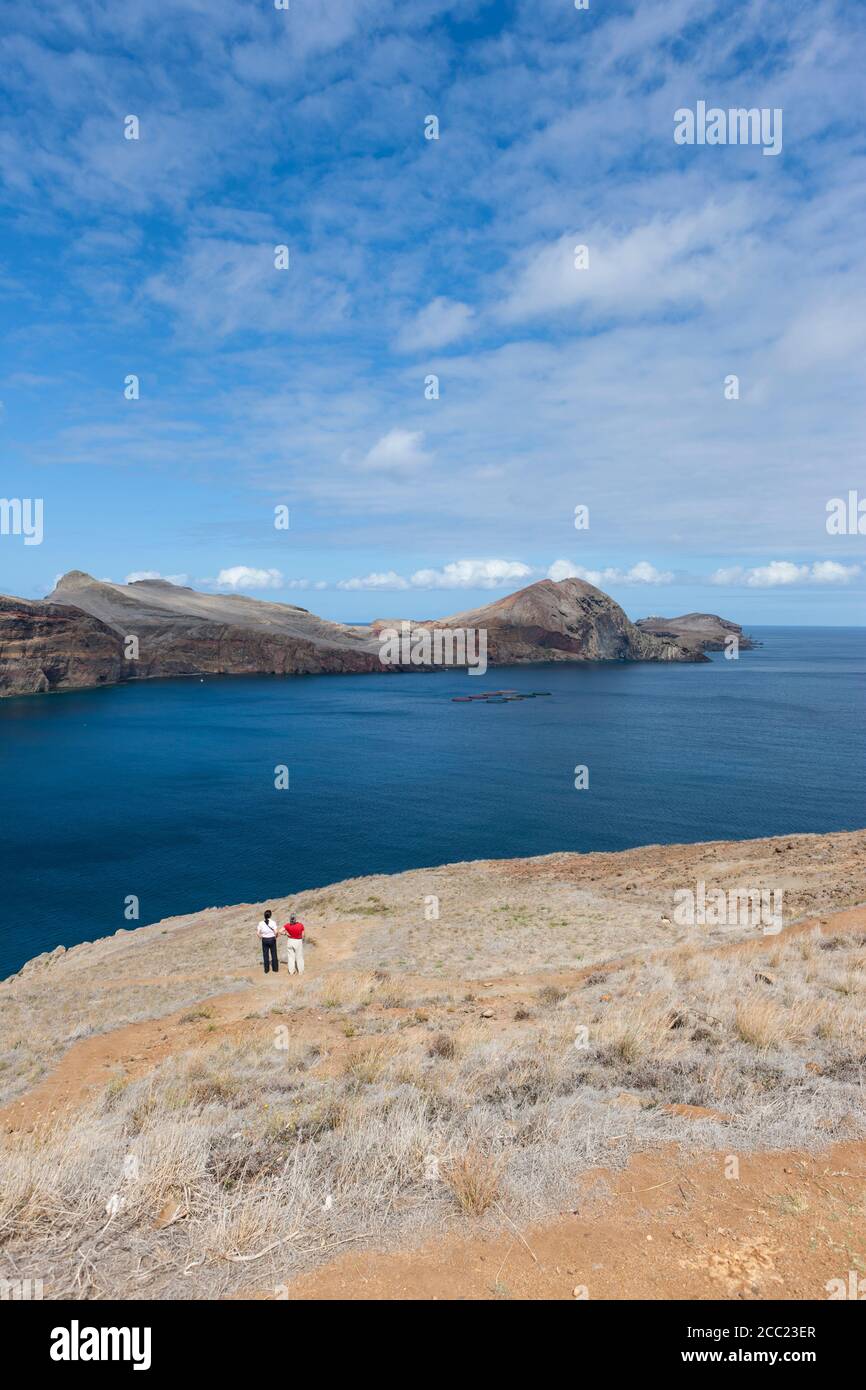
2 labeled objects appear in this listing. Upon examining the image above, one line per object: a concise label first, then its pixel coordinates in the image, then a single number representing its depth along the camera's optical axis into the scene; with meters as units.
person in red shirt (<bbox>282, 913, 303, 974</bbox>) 18.48
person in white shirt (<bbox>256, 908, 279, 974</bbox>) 18.53
